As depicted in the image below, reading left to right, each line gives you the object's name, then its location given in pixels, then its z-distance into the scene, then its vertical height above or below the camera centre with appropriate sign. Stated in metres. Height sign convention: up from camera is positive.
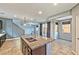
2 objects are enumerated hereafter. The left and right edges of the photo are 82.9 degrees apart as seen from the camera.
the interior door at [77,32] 1.35 -0.11
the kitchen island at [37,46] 0.84 -0.35
